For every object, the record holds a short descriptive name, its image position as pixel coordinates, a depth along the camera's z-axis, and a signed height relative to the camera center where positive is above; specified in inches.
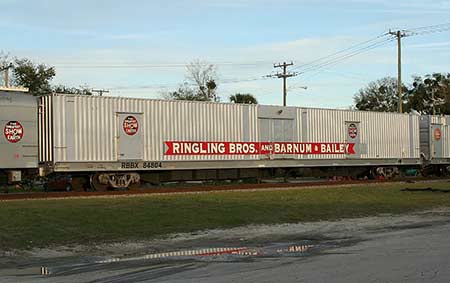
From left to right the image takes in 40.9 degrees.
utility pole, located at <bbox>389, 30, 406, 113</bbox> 1839.3 +292.6
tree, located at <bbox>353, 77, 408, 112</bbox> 3698.3 +338.6
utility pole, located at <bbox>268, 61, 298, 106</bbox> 2332.7 +305.9
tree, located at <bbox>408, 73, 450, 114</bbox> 3189.7 +313.7
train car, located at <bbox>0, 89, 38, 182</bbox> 827.4 +31.3
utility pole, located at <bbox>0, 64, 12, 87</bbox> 1685.3 +226.3
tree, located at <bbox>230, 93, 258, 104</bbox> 3029.0 +282.3
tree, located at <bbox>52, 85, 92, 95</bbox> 2368.6 +268.9
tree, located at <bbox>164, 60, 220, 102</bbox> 2669.8 +275.4
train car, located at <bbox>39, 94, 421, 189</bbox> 881.5 +23.2
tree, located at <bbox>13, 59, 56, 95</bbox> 2219.5 +298.9
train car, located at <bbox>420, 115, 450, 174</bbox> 1370.6 +22.1
